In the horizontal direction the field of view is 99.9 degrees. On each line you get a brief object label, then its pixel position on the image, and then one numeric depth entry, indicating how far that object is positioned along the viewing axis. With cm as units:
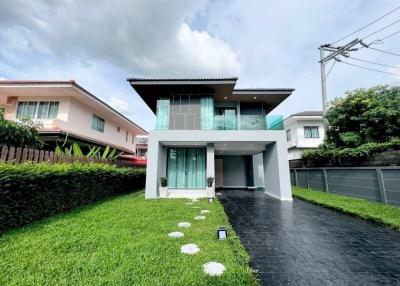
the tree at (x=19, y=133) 701
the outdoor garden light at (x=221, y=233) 425
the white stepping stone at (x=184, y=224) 528
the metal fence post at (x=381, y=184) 773
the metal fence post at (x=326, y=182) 1133
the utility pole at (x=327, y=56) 1336
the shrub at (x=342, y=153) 846
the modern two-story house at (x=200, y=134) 1026
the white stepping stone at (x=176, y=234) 439
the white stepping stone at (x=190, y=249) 355
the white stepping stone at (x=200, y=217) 599
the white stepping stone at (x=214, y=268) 281
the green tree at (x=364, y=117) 998
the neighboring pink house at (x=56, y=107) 1119
